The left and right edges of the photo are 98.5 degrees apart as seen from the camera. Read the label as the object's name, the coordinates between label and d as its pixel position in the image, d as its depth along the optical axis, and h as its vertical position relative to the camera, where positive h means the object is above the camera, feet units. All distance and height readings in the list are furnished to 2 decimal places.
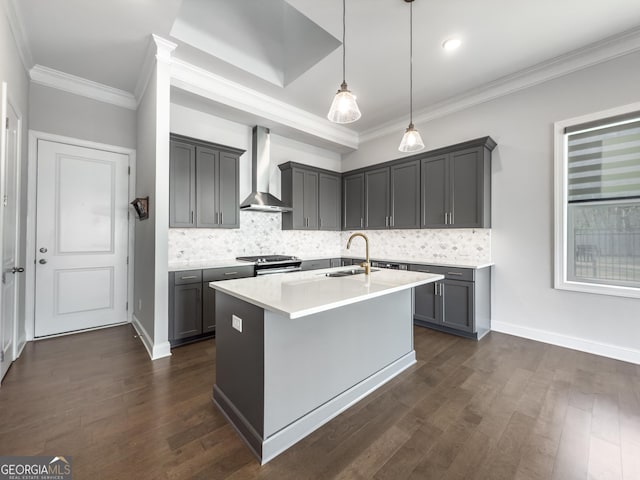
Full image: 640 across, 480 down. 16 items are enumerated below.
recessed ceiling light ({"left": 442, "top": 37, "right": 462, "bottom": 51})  9.09 +6.66
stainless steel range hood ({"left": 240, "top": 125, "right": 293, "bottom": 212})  13.84 +3.65
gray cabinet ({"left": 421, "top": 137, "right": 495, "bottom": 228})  11.50 +2.36
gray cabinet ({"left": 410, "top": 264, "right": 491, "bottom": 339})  10.84 -2.50
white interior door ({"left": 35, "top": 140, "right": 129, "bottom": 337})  10.69 +0.07
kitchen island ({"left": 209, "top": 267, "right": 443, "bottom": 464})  5.12 -2.41
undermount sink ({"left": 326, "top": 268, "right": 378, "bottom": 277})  8.10 -0.96
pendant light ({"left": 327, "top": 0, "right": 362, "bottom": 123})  6.21 +3.03
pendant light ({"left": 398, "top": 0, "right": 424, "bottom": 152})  7.88 +2.90
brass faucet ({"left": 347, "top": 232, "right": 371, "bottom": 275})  8.06 -0.77
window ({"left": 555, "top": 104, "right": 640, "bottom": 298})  9.18 +1.39
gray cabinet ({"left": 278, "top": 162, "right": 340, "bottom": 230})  15.25 +2.58
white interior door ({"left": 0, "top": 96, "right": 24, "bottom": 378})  7.67 +0.19
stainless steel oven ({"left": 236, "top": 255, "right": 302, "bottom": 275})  12.12 -1.04
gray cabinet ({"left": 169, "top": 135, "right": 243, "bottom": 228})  11.09 +2.40
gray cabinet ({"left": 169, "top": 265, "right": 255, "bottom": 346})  9.96 -2.40
